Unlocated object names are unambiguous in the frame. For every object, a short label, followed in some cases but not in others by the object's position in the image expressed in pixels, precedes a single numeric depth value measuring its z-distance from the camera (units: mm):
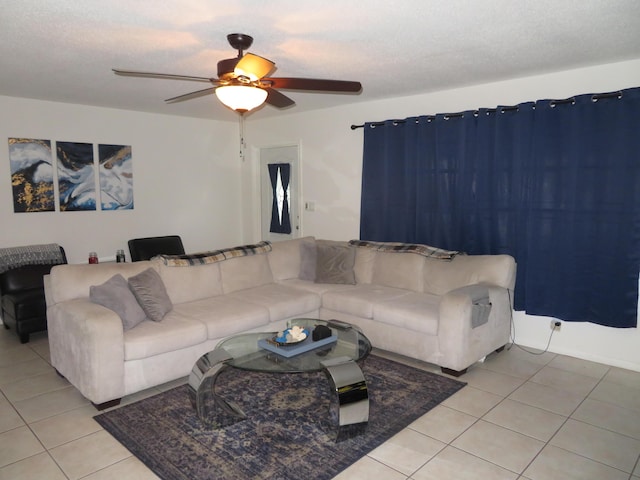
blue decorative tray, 2801
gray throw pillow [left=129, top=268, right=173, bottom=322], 3340
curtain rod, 3443
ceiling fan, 2539
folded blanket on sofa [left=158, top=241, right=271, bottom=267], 3934
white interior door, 6051
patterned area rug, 2352
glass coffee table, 2557
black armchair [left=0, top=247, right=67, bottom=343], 4113
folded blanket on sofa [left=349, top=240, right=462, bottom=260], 4152
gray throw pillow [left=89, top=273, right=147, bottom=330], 3145
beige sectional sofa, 3000
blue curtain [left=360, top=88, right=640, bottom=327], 3471
